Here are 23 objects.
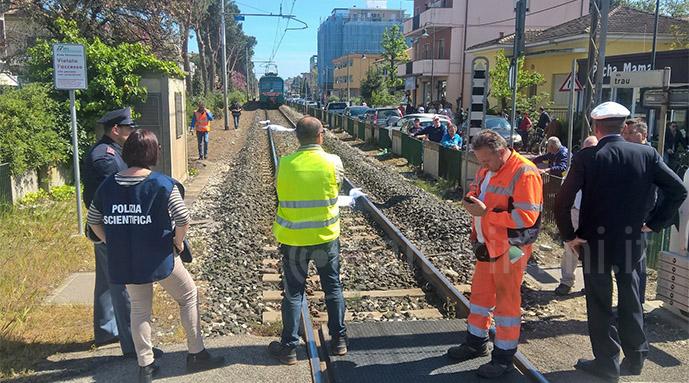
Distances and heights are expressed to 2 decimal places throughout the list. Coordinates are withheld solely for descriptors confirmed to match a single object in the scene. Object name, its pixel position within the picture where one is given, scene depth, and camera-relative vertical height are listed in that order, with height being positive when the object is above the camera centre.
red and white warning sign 13.10 +0.44
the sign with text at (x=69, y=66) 7.92 +0.43
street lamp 48.98 +3.97
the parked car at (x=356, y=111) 41.88 -0.62
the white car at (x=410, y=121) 24.14 -0.76
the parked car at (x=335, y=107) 50.19 -0.42
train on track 59.12 +0.89
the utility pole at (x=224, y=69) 33.88 +1.81
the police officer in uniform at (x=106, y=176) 4.49 -0.61
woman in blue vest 3.88 -0.83
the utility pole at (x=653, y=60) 20.22 +1.58
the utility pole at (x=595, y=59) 9.02 +0.72
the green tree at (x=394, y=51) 62.69 +5.45
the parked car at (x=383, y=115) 32.24 -0.68
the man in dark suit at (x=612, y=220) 4.33 -0.84
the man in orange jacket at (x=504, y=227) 4.14 -0.86
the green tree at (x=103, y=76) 12.03 +0.47
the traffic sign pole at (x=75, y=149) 8.16 -0.71
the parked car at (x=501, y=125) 22.75 -0.82
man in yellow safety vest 4.45 -0.92
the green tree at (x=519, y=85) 29.88 +0.98
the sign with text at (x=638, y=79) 7.98 +0.38
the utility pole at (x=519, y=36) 10.94 +1.26
